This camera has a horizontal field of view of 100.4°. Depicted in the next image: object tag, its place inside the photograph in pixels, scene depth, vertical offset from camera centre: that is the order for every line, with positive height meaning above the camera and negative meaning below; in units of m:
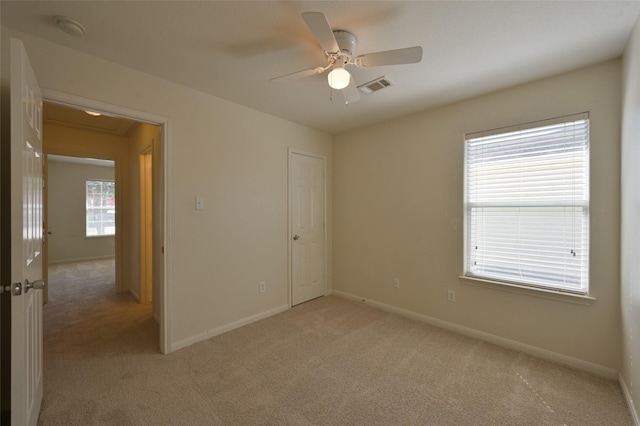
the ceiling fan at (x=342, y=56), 1.49 +0.99
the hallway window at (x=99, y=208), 7.20 +0.08
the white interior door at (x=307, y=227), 3.69 -0.24
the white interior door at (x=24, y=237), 1.26 -0.13
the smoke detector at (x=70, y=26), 1.66 +1.18
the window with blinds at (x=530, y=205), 2.25 +0.06
